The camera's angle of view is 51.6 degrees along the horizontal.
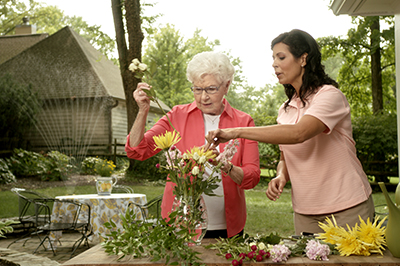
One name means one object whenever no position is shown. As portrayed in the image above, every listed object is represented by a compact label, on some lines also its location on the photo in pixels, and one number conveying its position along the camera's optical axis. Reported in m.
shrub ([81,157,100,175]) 15.02
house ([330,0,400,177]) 3.28
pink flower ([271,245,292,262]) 1.51
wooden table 1.49
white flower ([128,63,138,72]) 1.70
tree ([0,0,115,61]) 27.86
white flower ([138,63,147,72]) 1.71
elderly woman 2.15
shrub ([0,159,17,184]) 12.74
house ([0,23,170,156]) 18.70
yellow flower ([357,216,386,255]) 1.58
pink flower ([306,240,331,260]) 1.53
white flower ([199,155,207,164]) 1.61
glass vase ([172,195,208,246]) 1.65
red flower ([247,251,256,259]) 1.51
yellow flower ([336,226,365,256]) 1.56
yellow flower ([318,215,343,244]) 1.64
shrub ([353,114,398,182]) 11.98
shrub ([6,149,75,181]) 13.59
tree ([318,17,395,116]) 14.17
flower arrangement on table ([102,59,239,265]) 1.56
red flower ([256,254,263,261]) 1.50
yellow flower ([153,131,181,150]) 1.69
